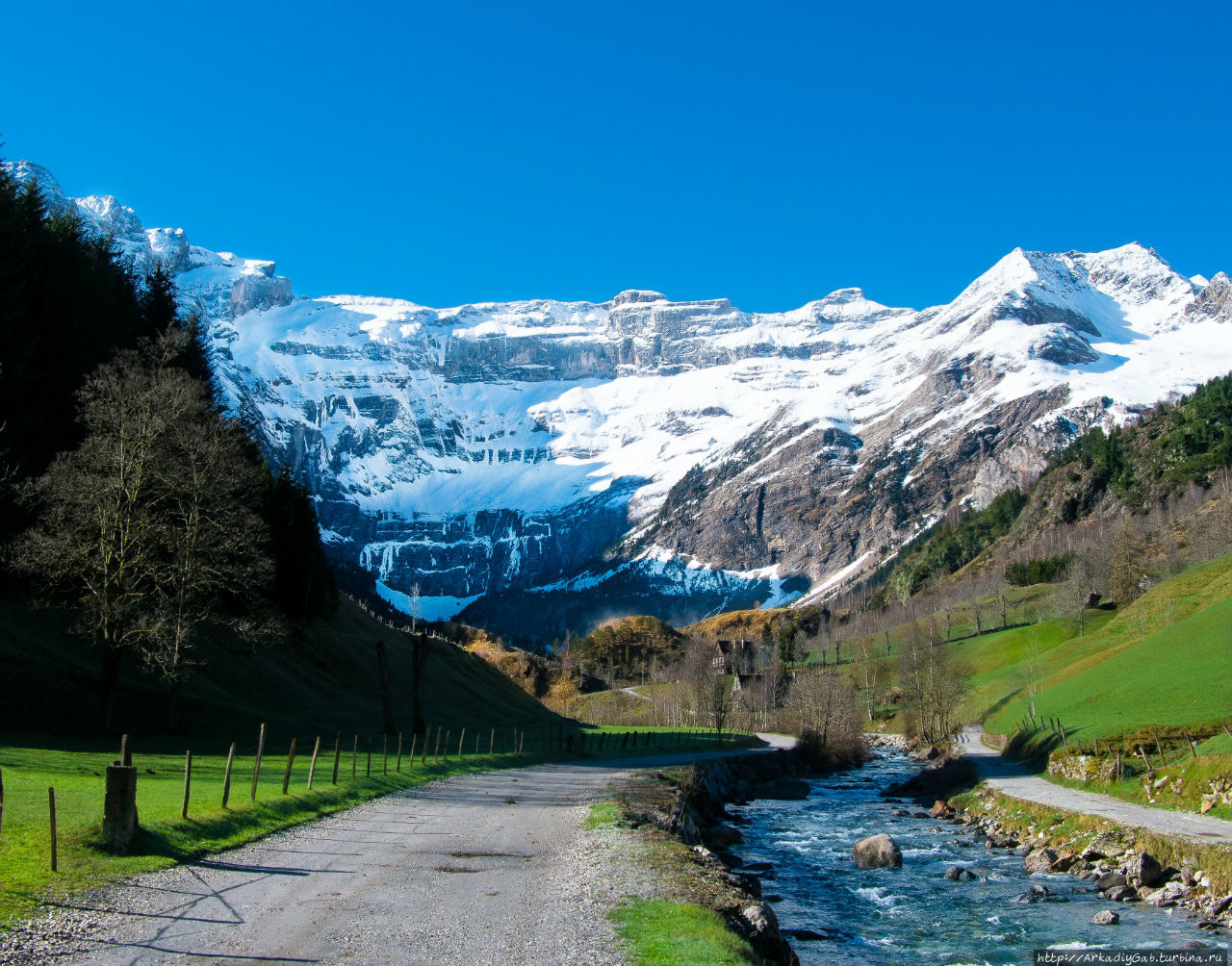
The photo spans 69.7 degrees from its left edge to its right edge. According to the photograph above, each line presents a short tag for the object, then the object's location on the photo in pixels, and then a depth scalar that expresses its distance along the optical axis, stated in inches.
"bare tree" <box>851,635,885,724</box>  5541.3
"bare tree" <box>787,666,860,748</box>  3511.3
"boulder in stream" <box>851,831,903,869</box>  1408.7
